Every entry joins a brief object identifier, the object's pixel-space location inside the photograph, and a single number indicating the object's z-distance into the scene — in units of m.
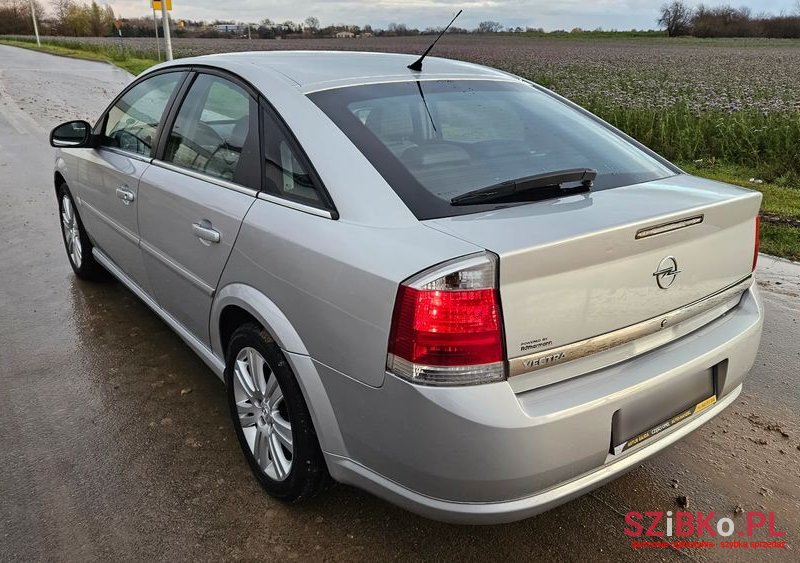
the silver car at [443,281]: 1.83
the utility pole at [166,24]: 17.33
